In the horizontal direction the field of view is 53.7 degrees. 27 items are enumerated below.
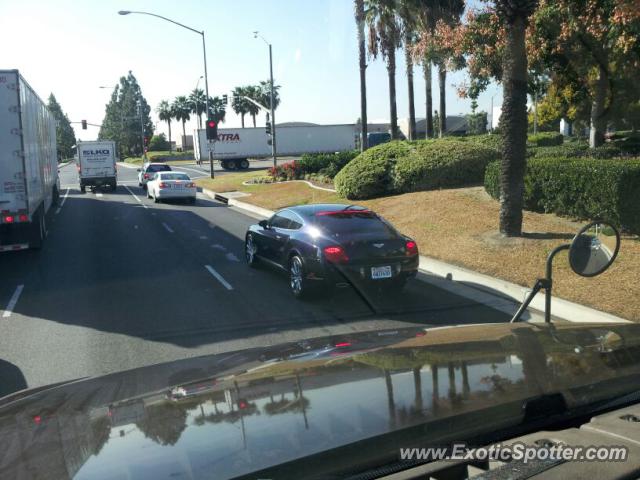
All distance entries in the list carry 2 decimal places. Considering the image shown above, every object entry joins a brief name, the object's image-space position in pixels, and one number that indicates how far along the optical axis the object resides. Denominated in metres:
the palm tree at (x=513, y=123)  12.80
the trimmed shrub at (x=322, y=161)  32.38
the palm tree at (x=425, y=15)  33.09
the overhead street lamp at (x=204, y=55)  34.69
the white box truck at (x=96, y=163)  36.22
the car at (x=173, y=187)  28.97
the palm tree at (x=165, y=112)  124.88
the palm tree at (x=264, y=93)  98.44
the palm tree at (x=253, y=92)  99.62
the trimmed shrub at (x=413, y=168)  21.38
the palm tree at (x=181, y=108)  122.00
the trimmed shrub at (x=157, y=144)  121.06
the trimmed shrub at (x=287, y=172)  34.41
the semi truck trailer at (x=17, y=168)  12.90
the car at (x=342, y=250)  9.67
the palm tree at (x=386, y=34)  36.44
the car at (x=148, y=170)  37.91
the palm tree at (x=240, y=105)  100.74
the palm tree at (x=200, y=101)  116.51
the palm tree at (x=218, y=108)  113.56
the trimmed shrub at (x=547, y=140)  41.03
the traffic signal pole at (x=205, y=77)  38.92
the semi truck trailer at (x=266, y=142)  58.16
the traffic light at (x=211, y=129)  37.50
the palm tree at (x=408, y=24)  34.62
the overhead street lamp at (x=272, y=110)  35.34
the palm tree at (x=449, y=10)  32.67
